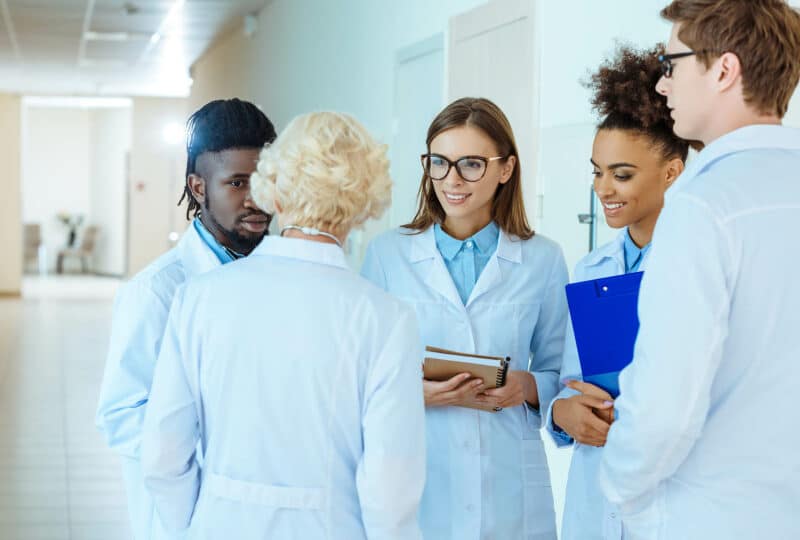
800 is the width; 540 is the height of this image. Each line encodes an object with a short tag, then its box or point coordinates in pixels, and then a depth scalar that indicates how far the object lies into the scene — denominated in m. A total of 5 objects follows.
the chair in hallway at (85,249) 22.47
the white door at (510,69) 4.20
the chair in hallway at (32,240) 22.08
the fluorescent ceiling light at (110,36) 11.02
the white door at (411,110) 5.39
